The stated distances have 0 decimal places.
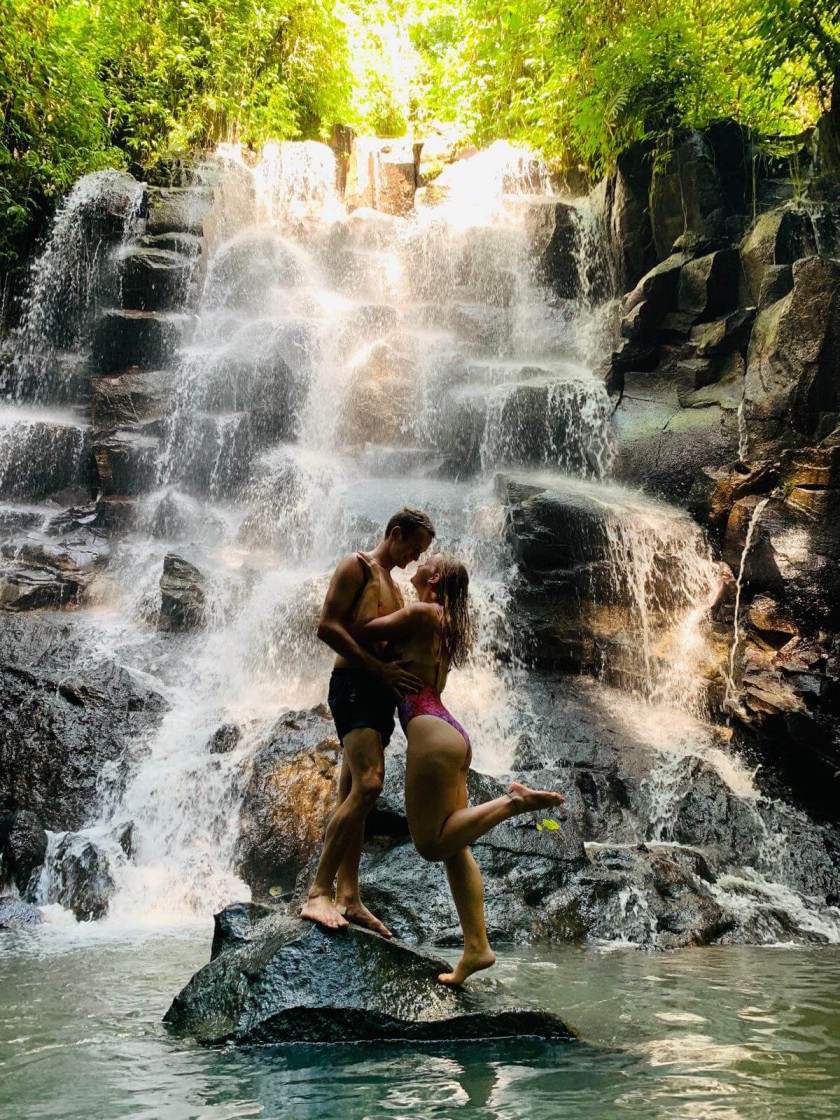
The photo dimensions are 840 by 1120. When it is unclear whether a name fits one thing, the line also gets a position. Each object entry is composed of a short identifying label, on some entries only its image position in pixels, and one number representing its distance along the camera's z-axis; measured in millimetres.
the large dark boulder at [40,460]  14109
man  4016
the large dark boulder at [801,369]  11242
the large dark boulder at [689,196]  14586
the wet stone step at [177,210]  17500
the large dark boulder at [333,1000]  3619
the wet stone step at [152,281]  16484
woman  3760
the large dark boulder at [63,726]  8297
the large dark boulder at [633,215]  15664
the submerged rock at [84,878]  7086
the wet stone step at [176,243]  17031
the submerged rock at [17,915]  6613
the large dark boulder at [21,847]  7410
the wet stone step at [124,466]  14039
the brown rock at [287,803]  7523
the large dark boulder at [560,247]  17656
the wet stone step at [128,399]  14711
